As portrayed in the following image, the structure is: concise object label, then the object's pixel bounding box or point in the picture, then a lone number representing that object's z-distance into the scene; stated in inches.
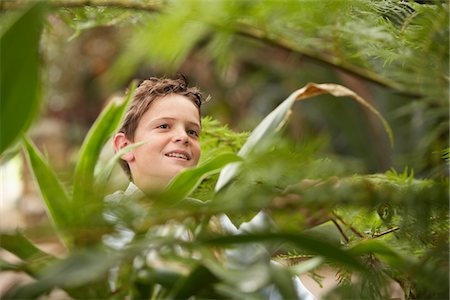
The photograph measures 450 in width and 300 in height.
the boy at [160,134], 96.2
